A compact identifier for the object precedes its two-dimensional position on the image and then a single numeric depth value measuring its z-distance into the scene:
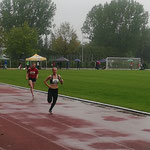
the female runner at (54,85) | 12.59
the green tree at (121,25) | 89.19
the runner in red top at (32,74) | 18.11
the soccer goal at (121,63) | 76.50
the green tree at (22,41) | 73.00
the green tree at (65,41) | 86.57
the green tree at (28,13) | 85.94
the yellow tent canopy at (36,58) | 61.03
